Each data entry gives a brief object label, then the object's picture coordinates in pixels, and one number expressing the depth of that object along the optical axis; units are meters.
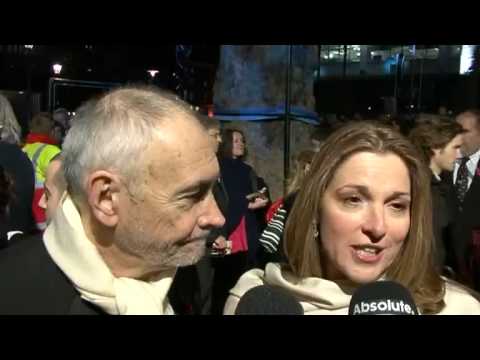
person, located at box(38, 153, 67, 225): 2.28
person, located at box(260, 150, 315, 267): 3.16
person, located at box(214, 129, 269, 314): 4.71
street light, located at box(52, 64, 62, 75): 18.28
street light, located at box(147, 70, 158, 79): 19.97
